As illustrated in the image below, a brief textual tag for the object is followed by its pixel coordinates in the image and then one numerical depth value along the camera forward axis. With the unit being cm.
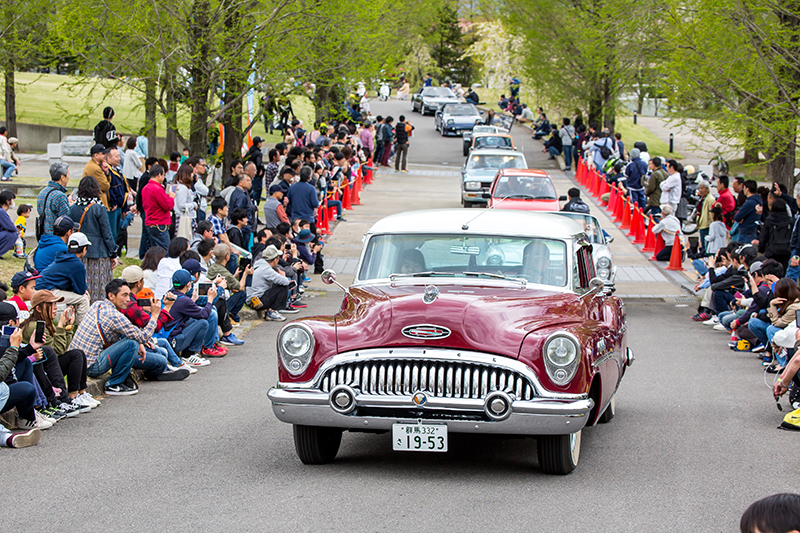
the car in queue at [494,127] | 4100
